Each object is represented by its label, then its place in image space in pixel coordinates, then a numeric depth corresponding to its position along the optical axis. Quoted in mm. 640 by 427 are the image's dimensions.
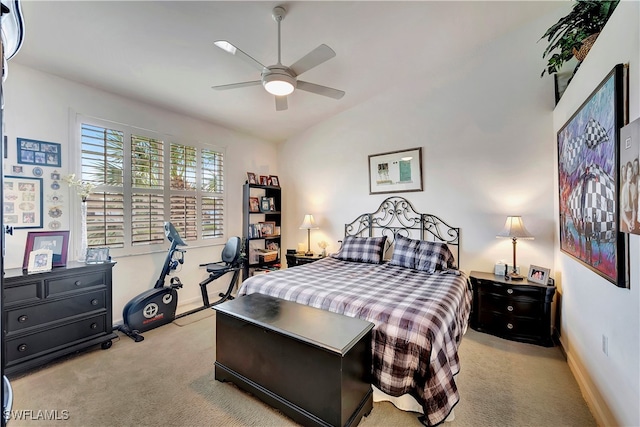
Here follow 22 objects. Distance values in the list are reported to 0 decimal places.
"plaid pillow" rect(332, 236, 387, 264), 3778
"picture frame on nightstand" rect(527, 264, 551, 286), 2908
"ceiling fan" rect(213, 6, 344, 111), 2100
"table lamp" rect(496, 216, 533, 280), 3029
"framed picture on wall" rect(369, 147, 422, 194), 3918
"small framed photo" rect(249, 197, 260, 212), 4712
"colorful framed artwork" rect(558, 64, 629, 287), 1590
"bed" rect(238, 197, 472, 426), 1796
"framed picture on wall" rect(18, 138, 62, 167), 2654
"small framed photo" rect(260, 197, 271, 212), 4922
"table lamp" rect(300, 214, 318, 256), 4613
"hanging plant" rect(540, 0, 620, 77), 1990
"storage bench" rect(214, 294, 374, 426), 1688
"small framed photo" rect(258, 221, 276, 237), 4934
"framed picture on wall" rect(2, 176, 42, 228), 2570
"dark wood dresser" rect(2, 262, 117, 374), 2297
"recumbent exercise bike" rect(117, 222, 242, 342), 3084
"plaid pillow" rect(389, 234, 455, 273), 3225
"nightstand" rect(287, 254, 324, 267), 4423
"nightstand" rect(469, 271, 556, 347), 2850
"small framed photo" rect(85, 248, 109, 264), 2789
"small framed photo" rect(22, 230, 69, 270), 2516
